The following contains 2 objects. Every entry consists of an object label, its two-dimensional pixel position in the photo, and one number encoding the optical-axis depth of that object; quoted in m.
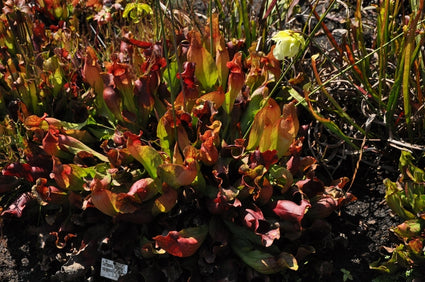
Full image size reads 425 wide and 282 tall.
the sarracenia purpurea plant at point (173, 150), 2.11
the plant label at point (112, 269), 2.20
